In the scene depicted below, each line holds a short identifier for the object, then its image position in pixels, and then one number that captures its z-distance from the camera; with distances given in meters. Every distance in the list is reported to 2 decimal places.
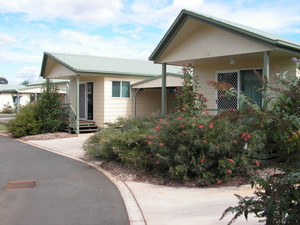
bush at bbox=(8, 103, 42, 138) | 15.08
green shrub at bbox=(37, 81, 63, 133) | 15.70
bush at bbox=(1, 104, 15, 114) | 40.33
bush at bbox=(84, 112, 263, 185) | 6.39
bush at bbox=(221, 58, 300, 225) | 2.17
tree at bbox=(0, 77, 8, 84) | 94.95
